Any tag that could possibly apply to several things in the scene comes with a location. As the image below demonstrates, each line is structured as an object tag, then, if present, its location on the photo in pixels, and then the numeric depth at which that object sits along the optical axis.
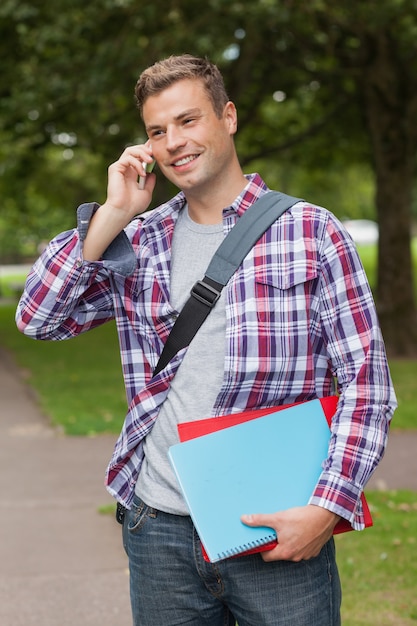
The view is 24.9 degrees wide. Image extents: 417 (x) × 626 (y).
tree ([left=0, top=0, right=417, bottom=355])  10.51
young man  2.20
